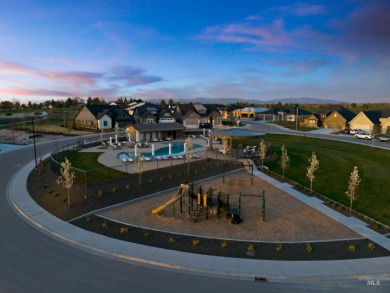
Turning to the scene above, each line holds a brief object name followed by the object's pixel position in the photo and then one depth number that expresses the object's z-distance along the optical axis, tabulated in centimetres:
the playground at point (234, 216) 1588
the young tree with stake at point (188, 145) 2956
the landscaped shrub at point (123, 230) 1586
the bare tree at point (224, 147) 3825
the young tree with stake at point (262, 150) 3038
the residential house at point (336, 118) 7172
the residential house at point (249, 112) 11162
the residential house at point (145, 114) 7319
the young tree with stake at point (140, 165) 2391
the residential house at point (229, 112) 11893
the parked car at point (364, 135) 5509
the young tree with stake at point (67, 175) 2008
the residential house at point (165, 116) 7625
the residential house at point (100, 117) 7219
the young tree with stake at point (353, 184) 1856
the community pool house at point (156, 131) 5203
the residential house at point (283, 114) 9469
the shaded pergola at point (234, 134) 3647
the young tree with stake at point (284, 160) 2691
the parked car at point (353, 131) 6060
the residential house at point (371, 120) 6338
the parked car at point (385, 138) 5159
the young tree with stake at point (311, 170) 2232
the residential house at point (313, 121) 7888
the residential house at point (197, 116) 8125
